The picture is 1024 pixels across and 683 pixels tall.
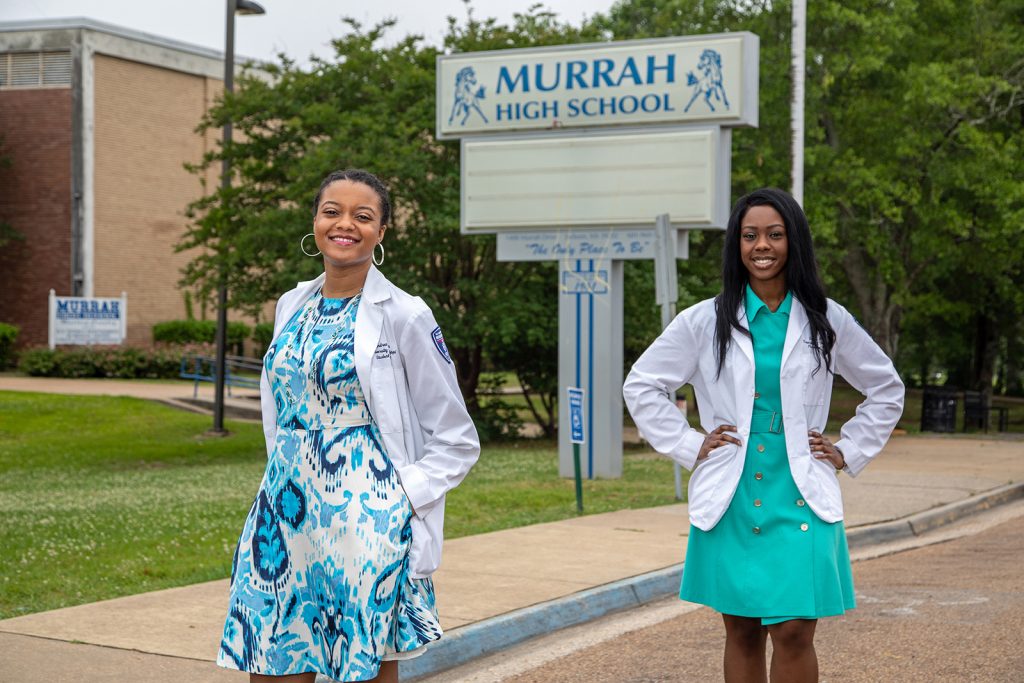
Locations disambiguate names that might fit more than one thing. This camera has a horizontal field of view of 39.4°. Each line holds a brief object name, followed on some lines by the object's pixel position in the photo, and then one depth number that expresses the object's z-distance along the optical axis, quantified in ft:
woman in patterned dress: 13.46
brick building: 140.87
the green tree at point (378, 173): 75.56
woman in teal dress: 14.82
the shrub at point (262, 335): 152.76
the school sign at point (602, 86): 56.54
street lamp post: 79.25
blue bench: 114.04
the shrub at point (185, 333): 141.49
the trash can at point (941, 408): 101.09
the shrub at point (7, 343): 135.13
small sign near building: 133.39
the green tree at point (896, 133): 97.66
